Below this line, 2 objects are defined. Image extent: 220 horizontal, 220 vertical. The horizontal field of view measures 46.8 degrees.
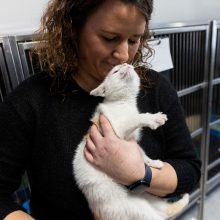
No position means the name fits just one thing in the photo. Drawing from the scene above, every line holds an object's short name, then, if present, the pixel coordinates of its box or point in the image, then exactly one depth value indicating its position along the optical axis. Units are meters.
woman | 0.54
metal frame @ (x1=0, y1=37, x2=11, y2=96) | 0.68
